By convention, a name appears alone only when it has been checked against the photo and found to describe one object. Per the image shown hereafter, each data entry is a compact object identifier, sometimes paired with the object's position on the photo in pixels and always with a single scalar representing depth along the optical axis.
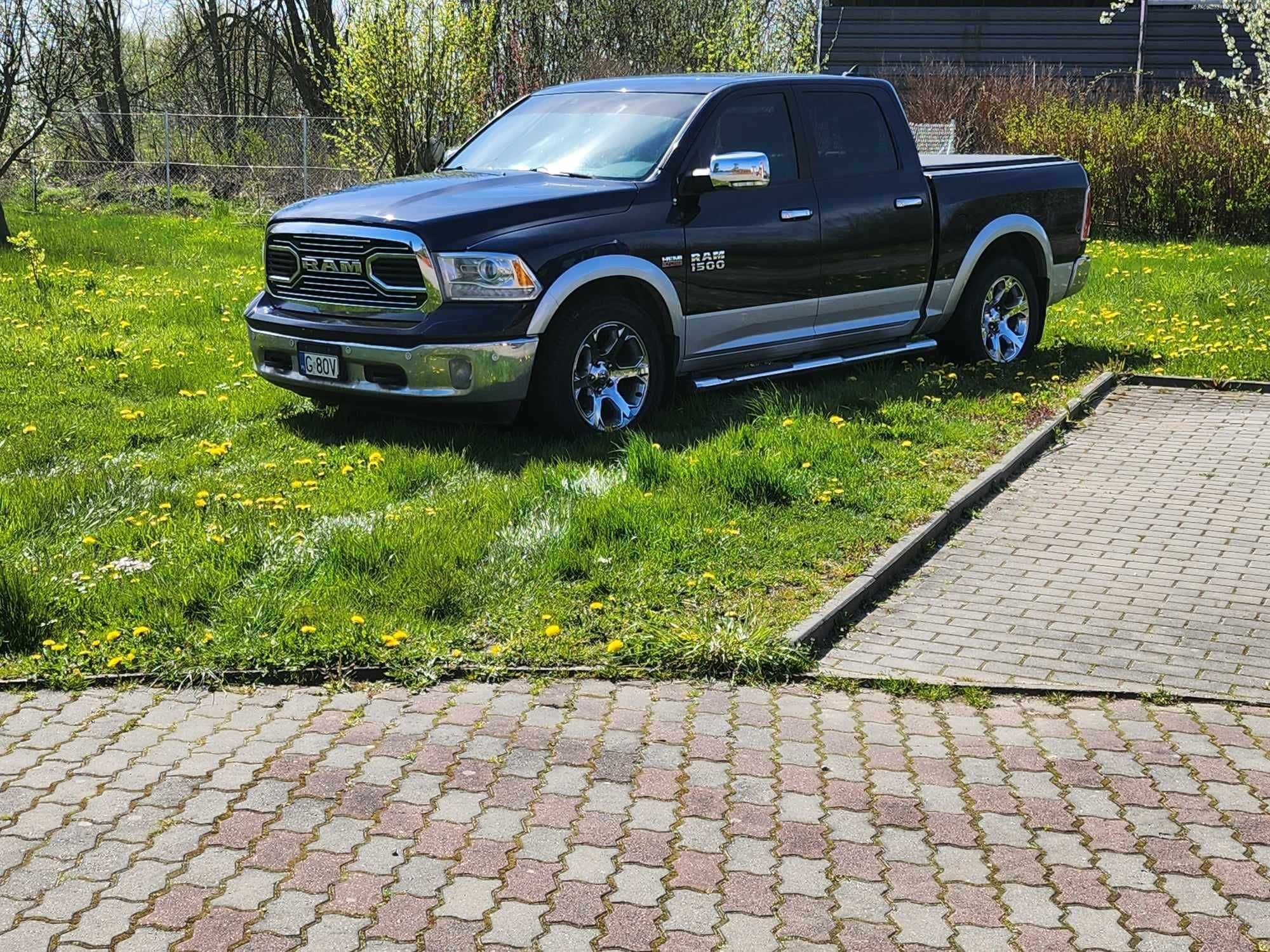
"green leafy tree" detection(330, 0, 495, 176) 20.25
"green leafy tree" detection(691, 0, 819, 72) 23.20
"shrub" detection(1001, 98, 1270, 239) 19.25
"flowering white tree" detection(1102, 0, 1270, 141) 16.14
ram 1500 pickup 7.82
